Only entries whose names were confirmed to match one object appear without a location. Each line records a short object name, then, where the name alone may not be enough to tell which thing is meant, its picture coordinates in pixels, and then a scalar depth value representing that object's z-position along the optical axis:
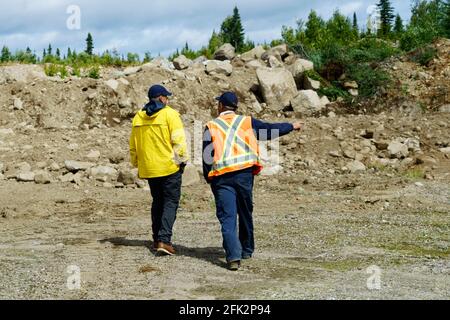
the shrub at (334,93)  20.16
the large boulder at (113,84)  18.75
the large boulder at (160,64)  20.23
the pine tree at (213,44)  25.42
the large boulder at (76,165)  14.20
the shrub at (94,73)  20.12
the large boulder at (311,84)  20.36
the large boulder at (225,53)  22.77
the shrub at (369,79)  19.83
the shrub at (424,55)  20.72
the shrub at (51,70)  20.58
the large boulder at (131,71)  19.91
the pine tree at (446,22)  23.27
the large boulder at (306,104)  19.09
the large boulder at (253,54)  22.39
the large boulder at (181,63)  21.72
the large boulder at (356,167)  14.84
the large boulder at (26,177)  13.86
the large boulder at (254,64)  21.45
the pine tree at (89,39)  48.88
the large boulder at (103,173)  13.88
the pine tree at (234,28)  41.25
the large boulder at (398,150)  15.51
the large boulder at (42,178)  13.72
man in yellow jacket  7.77
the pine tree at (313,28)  28.45
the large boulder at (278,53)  22.10
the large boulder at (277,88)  19.55
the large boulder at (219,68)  20.72
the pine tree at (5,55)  24.65
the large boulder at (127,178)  13.52
